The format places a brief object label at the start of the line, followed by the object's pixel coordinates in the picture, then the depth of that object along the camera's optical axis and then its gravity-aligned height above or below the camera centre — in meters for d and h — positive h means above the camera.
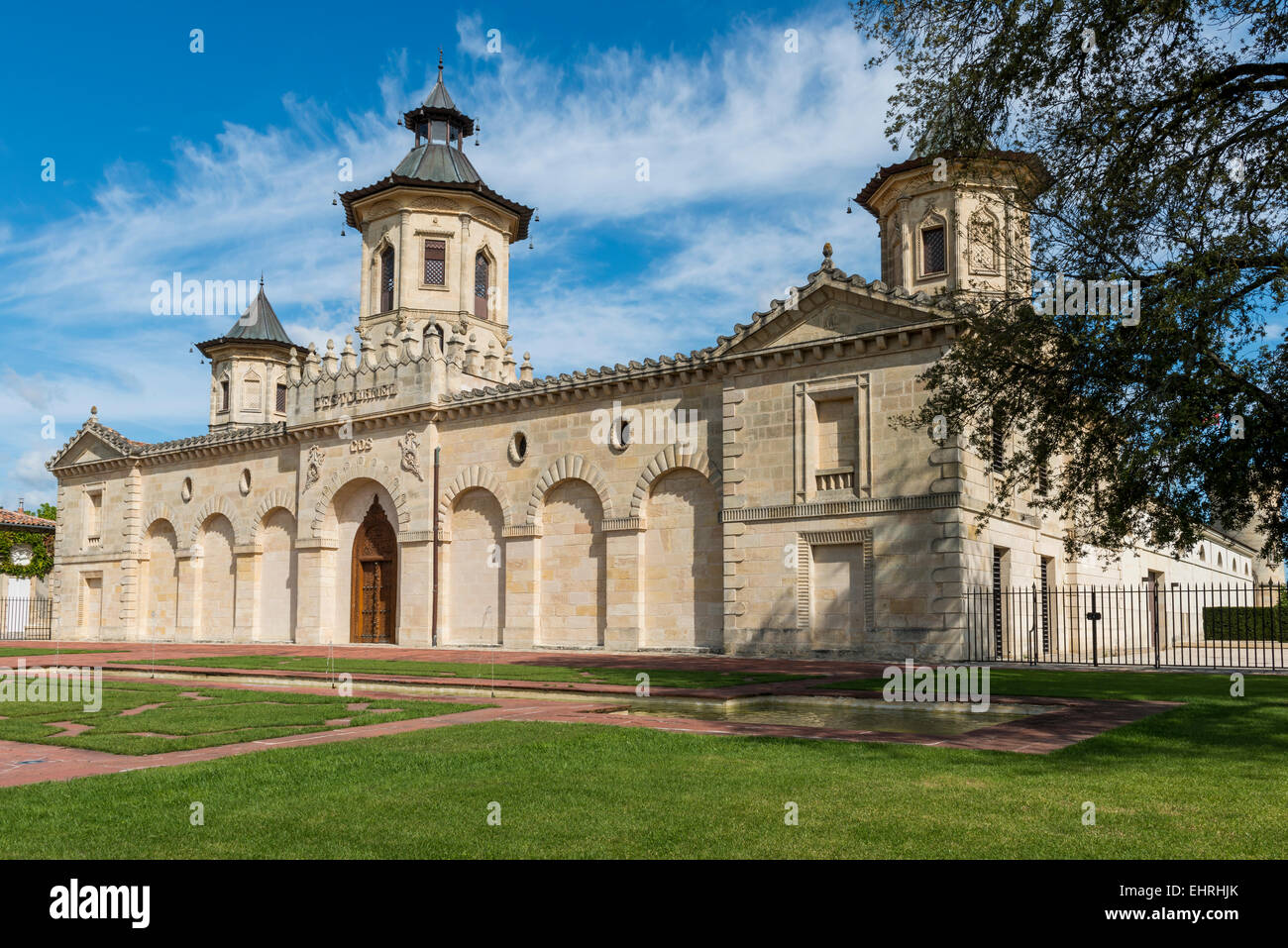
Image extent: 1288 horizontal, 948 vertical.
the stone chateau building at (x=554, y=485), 23.36 +2.27
